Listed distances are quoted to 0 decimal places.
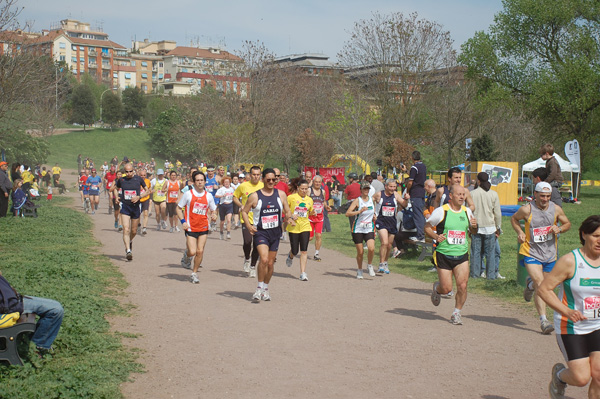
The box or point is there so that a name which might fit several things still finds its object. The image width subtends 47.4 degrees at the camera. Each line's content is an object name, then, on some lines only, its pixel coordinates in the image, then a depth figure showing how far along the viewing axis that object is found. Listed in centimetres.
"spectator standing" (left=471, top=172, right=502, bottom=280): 1280
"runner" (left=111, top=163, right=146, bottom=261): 1520
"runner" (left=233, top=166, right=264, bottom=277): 1250
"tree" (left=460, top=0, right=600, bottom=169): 4538
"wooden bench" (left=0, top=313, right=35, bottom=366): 636
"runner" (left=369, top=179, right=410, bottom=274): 1378
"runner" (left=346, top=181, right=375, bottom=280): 1322
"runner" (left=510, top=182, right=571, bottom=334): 885
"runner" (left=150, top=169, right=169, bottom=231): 2258
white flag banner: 3684
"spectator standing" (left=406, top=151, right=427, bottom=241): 1628
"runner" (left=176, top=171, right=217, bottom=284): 1273
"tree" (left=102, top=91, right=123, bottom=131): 9406
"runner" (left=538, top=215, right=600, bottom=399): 534
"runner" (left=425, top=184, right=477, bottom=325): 923
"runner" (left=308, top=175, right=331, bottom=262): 1648
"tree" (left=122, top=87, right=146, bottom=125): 9744
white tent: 4066
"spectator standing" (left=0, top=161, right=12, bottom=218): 2292
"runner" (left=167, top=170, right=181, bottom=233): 2184
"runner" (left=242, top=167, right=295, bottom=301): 1070
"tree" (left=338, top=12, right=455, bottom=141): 5022
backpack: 641
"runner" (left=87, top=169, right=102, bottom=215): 2789
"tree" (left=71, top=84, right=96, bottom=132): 9512
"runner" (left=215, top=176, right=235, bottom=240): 2005
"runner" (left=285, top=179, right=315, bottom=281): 1334
